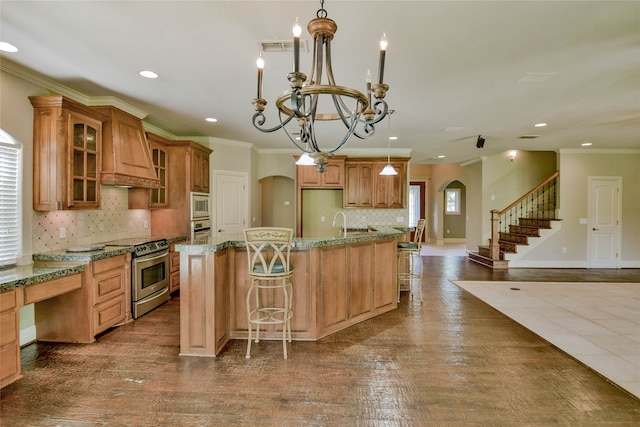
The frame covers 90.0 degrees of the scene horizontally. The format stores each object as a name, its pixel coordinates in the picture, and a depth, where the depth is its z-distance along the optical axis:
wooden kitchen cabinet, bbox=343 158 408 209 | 6.79
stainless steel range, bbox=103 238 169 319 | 3.85
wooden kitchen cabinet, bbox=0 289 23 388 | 2.36
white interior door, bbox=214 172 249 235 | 6.20
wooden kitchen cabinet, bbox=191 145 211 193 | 5.25
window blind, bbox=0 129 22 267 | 2.96
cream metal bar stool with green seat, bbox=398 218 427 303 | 4.50
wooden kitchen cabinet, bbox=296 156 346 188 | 6.68
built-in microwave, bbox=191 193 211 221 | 5.21
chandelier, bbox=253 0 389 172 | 1.63
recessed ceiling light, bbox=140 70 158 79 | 3.20
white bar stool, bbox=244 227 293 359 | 2.84
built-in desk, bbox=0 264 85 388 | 2.37
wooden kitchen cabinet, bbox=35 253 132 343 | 3.19
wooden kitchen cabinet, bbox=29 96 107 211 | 3.20
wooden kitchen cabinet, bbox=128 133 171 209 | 4.67
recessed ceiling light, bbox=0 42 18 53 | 2.64
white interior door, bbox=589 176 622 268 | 7.39
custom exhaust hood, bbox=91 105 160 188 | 3.75
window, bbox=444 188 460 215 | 12.33
